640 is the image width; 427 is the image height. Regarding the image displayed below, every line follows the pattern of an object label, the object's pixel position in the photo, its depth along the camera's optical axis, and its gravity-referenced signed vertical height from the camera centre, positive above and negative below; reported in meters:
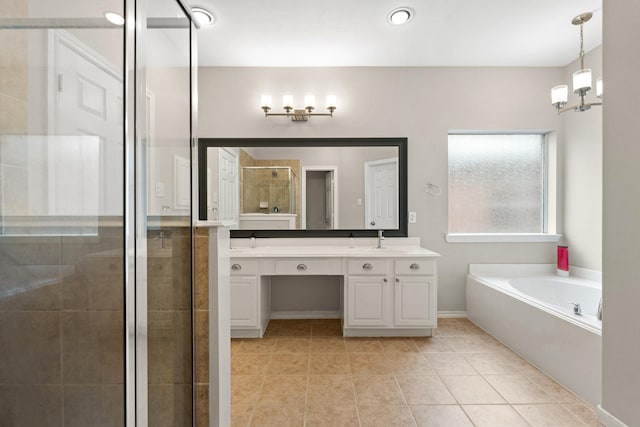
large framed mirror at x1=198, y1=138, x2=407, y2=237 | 3.12 +0.31
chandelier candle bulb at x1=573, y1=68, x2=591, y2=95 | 2.00 +0.86
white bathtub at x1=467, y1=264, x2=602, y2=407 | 1.79 -0.78
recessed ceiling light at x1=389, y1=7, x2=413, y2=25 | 2.25 +1.48
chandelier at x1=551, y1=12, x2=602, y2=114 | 2.01 +0.86
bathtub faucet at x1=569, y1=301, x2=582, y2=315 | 2.20 -0.70
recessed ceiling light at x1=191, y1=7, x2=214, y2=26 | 2.24 +1.48
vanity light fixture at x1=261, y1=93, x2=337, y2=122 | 3.02 +1.06
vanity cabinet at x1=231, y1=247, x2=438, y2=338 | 2.64 -0.62
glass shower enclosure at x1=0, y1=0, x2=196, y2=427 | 0.76 +0.00
